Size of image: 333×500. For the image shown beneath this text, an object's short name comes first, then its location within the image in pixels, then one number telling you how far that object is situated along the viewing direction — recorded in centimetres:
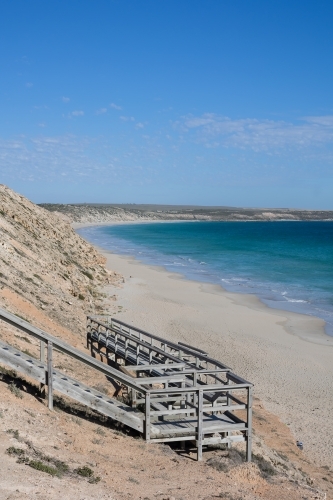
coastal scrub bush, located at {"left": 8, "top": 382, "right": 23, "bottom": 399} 841
